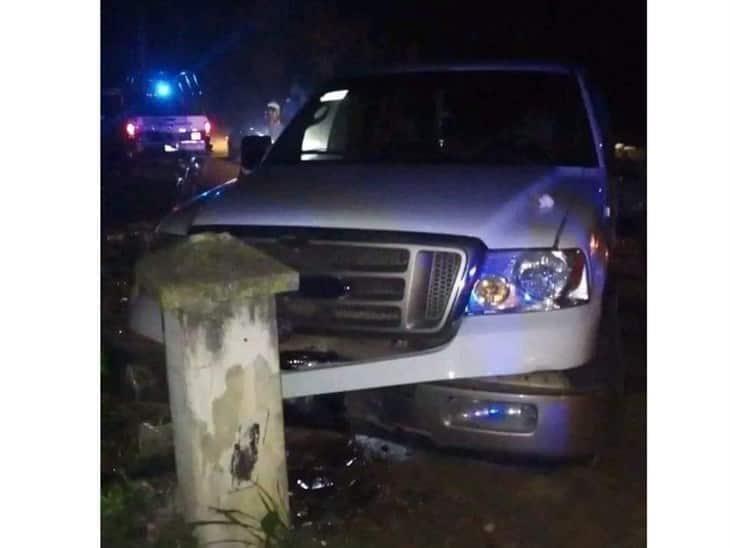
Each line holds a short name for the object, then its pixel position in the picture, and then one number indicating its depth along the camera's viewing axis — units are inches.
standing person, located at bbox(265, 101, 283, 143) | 889.3
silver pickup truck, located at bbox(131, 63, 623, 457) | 153.4
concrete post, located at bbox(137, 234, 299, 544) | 136.6
